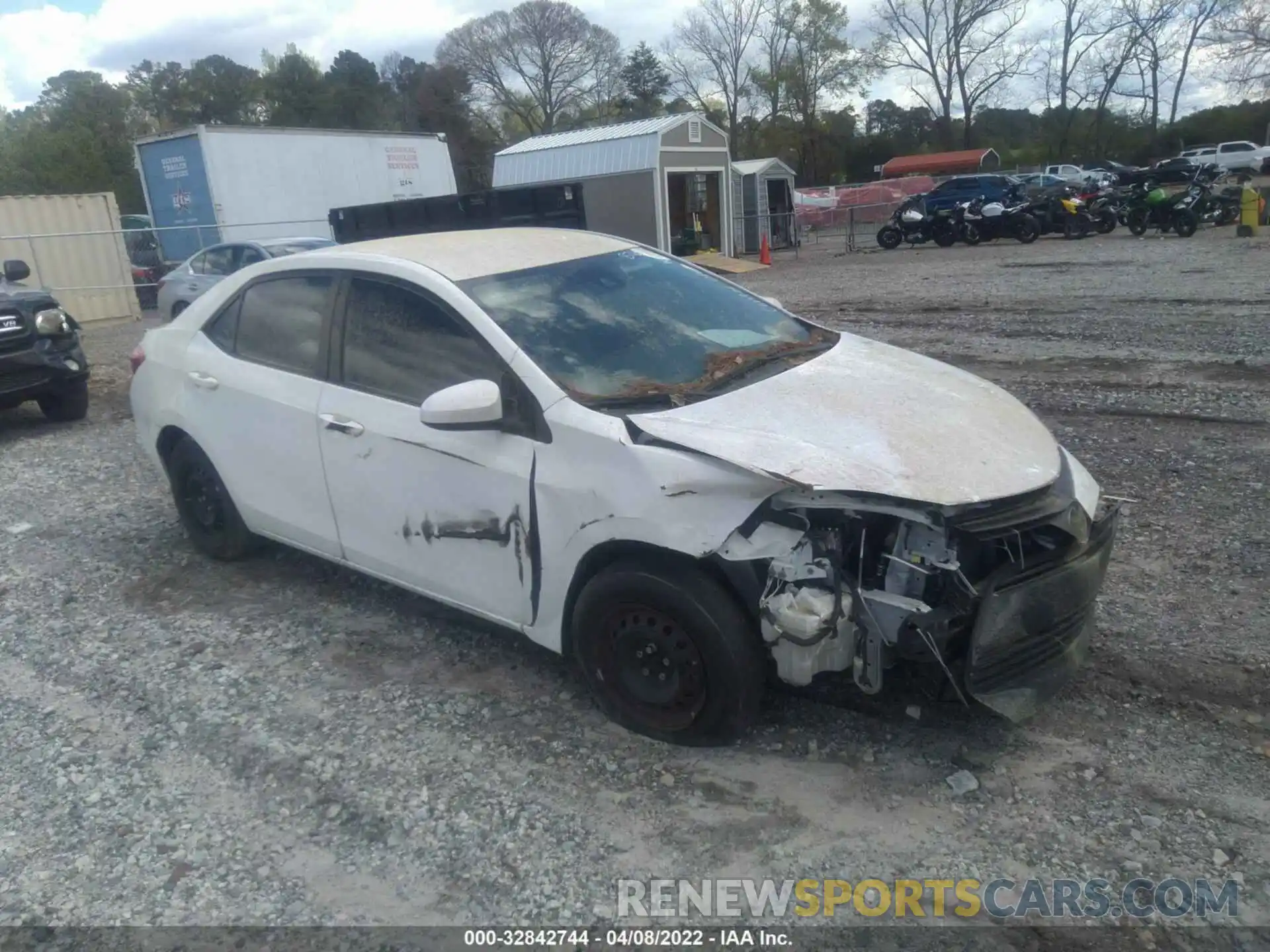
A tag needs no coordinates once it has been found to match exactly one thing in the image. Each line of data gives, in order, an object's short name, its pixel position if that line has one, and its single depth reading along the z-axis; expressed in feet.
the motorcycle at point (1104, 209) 74.84
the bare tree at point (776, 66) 209.15
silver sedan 43.45
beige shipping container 59.93
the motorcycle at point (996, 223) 75.56
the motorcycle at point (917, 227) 80.18
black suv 26.86
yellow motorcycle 74.54
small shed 92.07
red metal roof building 177.37
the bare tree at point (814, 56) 208.33
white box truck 63.67
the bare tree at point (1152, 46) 197.98
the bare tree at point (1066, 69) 204.95
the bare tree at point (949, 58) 208.33
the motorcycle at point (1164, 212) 70.28
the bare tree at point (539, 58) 205.05
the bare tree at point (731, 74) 215.72
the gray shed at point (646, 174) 79.30
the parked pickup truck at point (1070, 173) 125.84
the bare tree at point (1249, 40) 163.43
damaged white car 9.89
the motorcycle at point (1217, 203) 71.36
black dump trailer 33.22
